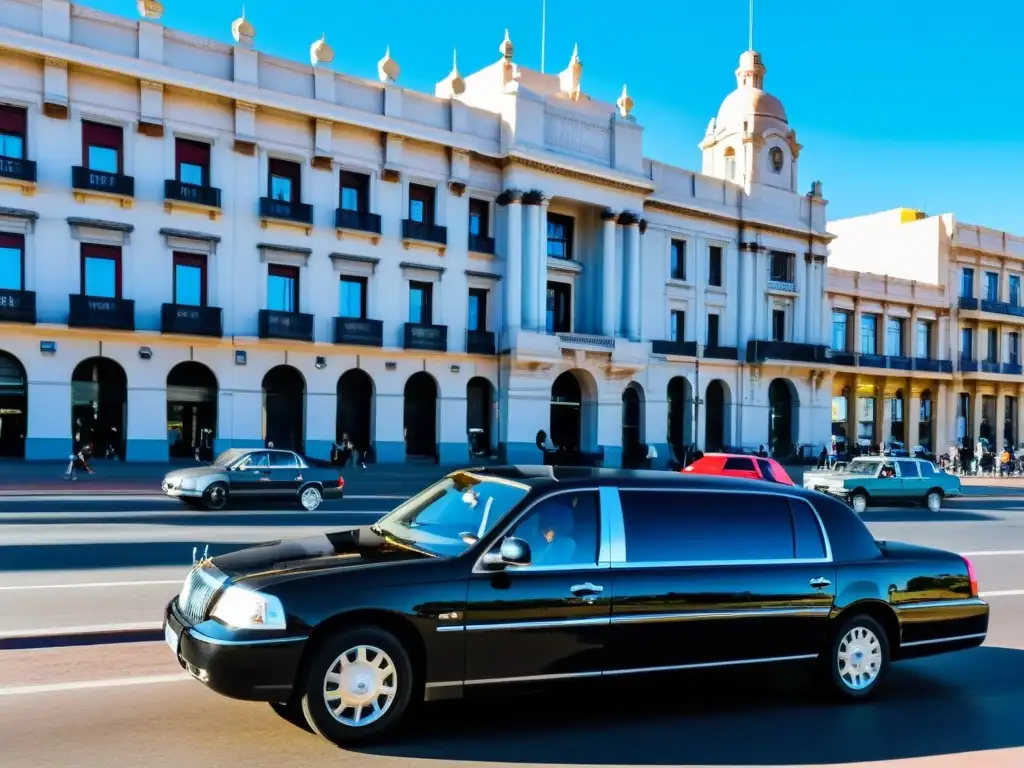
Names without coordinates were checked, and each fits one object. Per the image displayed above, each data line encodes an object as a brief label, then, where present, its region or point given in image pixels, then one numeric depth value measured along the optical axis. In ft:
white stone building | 92.02
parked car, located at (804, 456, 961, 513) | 81.41
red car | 72.90
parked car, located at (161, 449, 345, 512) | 62.18
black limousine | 16.37
